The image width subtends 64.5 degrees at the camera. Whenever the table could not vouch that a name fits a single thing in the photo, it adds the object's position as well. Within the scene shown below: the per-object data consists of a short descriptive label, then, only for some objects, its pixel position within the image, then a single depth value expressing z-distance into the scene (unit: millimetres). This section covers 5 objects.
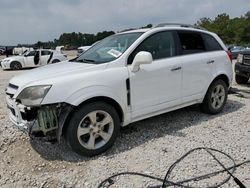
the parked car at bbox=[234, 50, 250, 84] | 5788
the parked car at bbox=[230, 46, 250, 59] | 15415
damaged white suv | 2465
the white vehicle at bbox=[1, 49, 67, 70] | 12694
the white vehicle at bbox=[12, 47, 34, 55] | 19507
